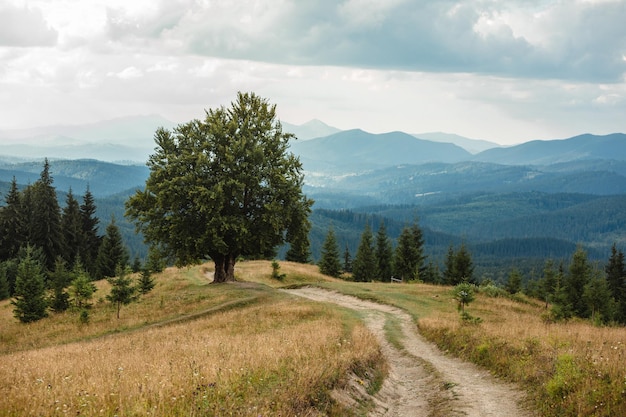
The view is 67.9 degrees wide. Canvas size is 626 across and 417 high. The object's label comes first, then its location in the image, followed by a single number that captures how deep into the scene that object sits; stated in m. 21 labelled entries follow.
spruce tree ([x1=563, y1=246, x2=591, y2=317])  56.16
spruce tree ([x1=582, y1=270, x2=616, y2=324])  53.38
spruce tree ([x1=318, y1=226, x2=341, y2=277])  77.12
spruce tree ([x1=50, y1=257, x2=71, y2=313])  37.41
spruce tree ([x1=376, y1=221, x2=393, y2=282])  86.50
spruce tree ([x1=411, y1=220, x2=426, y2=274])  76.81
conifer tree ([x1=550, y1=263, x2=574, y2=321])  33.22
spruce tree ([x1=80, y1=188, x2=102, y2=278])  82.75
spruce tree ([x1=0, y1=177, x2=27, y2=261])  74.69
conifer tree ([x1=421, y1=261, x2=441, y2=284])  85.38
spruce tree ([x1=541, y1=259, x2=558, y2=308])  67.74
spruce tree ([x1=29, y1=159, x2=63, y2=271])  74.12
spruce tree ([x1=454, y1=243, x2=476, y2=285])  72.81
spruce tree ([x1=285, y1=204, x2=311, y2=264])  41.35
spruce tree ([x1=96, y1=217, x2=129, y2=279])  74.56
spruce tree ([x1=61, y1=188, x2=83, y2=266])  80.19
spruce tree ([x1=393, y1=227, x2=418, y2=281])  76.50
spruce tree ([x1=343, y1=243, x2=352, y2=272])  105.37
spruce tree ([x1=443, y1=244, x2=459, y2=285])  74.06
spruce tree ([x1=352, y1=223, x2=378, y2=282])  83.38
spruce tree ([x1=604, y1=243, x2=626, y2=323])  75.19
